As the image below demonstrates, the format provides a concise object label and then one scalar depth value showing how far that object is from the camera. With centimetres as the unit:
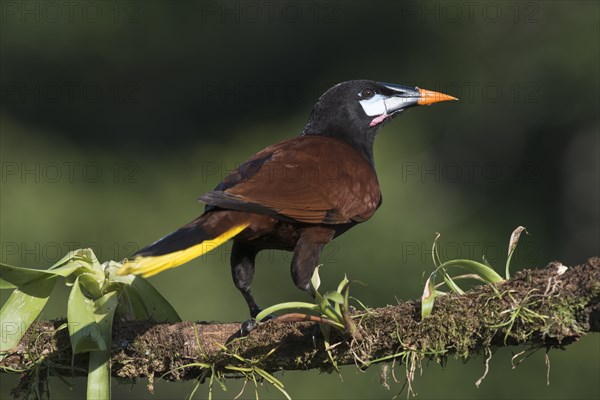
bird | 606
